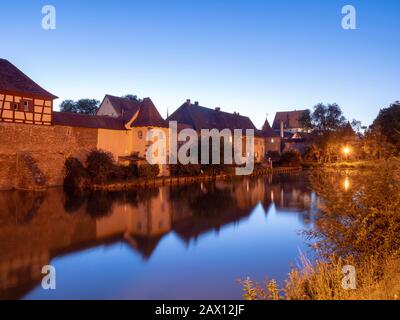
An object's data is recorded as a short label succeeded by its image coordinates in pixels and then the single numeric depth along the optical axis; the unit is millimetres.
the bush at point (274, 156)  50406
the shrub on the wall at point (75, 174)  23703
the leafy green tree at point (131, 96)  55038
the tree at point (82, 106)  53406
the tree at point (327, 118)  57869
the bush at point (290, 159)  49406
